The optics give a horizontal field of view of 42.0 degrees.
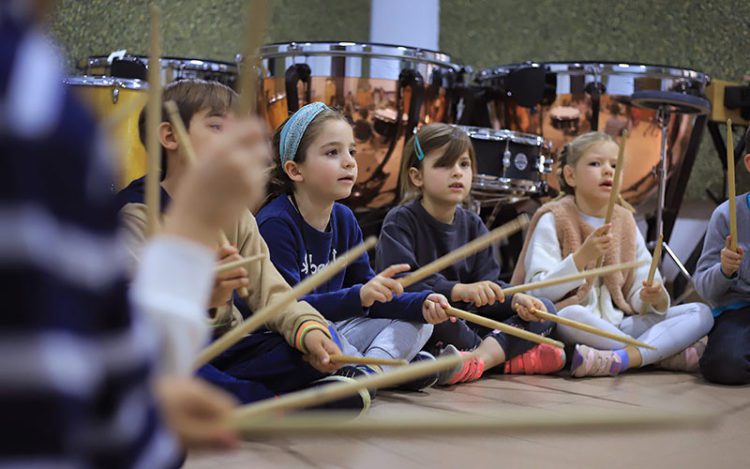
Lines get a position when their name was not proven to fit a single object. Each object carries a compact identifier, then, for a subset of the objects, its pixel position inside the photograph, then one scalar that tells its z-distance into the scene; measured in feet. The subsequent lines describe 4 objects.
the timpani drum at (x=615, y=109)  10.59
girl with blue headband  6.15
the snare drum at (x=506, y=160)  9.62
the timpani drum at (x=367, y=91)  10.00
